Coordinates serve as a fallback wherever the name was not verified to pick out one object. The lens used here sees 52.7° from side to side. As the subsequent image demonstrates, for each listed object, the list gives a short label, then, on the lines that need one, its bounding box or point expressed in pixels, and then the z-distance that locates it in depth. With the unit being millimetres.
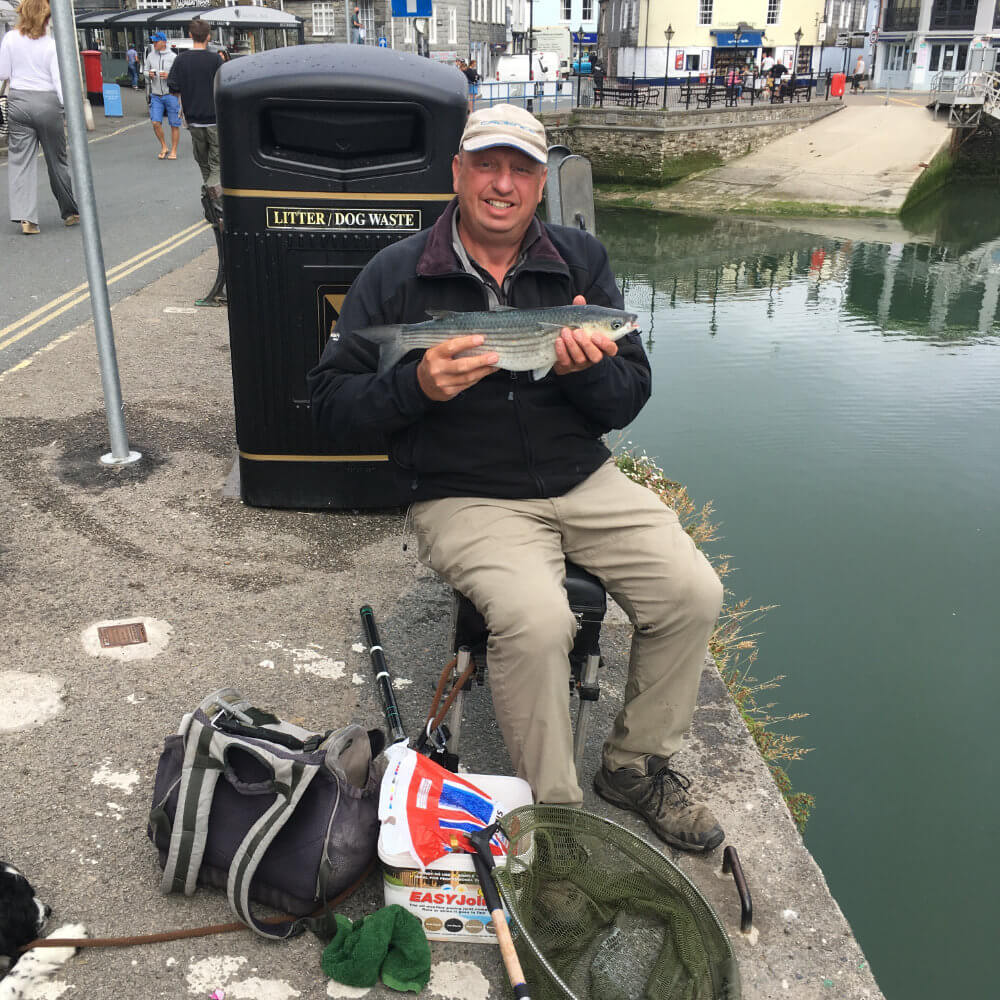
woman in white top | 10266
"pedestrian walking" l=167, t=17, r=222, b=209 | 9875
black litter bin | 4082
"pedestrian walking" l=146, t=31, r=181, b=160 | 18594
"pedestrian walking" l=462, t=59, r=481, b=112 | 37150
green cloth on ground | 2395
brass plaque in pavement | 3754
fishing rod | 3180
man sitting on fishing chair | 2834
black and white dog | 2357
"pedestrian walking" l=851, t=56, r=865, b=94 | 53028
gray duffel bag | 2490
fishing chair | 2873
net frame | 2311
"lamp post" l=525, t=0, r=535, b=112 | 30453
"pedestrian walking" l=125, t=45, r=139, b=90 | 39906
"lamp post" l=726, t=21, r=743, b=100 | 32781
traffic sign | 22297
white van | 42000
